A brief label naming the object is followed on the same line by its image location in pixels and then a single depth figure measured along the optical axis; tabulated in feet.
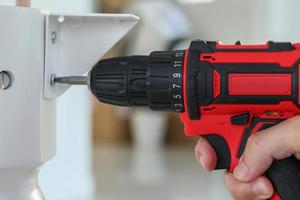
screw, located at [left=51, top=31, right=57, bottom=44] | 2.19
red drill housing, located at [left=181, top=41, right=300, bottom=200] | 2.15
